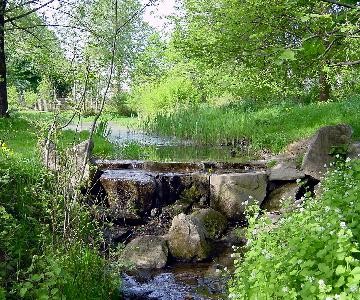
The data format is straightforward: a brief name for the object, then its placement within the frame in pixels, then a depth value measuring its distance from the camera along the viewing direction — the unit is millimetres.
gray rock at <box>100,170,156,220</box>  8453
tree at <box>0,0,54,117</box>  14112
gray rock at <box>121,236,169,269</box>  6508
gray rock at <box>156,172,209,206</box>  8917
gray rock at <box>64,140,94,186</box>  4859
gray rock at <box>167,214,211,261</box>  6779
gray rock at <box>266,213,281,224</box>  6515
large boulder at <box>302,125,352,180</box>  8609
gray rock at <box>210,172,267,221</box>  8461
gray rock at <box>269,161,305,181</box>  8672
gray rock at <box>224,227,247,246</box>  7504
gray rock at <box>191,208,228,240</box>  7688
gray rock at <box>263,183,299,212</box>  8406
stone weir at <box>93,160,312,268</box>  7836
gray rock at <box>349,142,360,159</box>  8383
